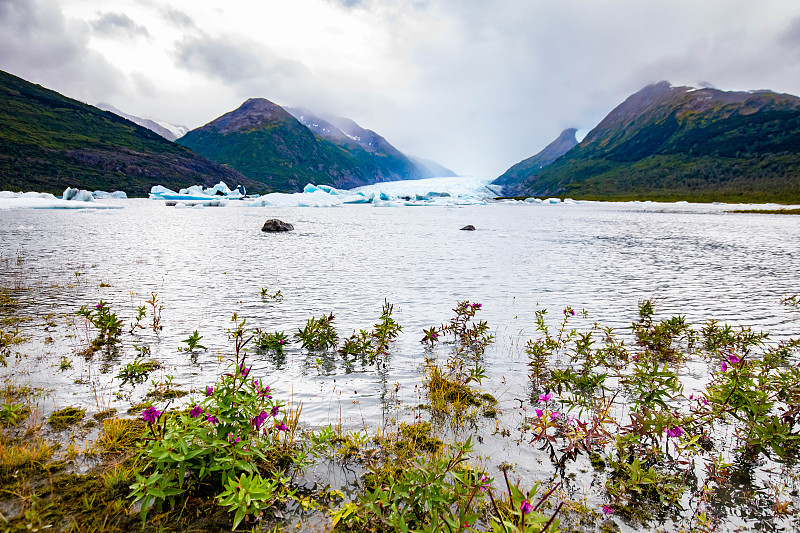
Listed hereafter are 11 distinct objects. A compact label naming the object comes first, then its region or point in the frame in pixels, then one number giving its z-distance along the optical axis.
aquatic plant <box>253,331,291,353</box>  9.27
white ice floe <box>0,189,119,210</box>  71.19
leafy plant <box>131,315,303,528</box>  3.73
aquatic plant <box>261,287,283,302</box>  14.50
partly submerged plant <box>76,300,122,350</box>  9.41
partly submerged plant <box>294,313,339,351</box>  9.57
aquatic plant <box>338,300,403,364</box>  9.09
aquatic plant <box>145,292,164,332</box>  10.60
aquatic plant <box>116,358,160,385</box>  7.55
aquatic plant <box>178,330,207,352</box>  8.80
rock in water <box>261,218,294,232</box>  43.88
